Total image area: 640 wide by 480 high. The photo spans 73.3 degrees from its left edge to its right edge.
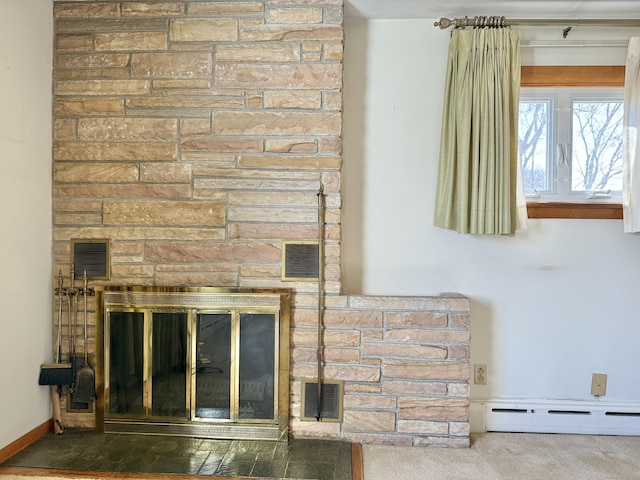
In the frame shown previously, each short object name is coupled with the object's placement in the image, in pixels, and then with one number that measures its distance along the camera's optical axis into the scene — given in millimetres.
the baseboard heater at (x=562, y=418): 2473
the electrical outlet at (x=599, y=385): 2486
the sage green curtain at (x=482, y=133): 2324
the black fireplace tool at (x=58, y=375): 2291
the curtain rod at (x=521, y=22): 2375
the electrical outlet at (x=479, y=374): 2521
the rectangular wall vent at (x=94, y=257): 2377
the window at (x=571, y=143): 2525
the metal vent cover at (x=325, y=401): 2309
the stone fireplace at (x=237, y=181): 2301
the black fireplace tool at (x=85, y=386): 2346
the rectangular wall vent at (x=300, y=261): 2330
